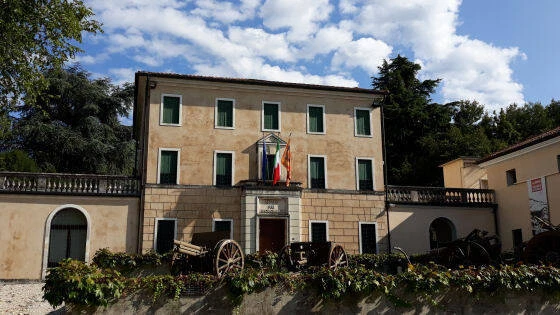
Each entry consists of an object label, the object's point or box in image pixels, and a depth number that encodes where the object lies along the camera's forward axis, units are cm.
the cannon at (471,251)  1723
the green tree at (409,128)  4045
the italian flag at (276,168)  2367
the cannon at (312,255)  1598
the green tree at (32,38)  1533
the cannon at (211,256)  1428
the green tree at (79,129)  3597
